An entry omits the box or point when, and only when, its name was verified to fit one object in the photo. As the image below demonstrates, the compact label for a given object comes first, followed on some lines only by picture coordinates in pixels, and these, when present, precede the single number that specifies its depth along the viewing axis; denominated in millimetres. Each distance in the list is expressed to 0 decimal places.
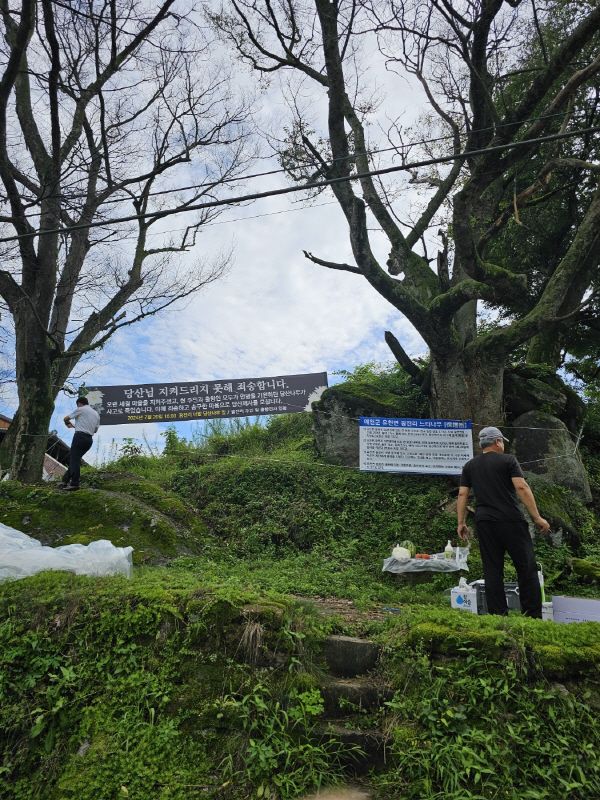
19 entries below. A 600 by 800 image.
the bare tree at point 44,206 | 8727
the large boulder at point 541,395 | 10500
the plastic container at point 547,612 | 4656
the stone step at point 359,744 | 3133
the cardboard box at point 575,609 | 4789
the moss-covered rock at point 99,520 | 7145
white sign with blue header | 9375
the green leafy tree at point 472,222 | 8953
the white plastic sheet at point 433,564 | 6656
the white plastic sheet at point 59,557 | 4730
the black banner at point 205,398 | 13211
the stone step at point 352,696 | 3402
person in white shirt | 8709
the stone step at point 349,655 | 3711
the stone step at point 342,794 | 2908
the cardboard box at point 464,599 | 4758
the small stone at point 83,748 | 3239
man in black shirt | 4406
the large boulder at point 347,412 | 10672
